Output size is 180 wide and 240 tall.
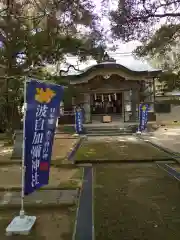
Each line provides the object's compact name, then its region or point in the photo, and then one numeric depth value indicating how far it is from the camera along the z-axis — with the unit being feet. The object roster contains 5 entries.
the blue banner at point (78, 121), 36.05
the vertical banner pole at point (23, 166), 8.21
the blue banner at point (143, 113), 34.29
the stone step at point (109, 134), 38.00
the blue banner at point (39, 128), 8.43
